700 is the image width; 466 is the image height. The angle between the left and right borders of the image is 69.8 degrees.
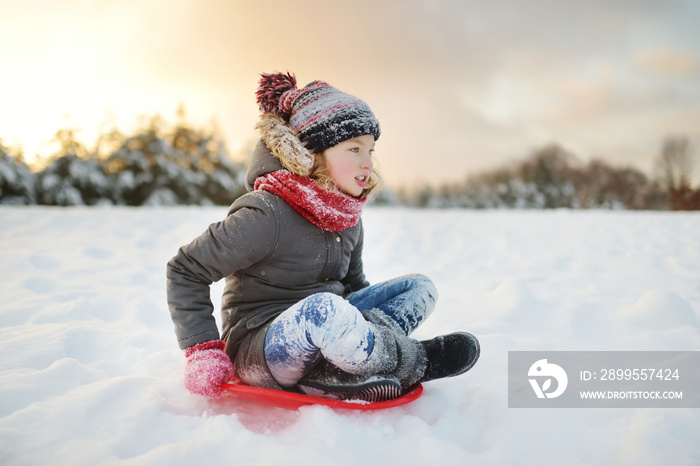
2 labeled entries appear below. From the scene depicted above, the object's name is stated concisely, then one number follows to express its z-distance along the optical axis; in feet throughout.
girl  4.13
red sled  4.04
